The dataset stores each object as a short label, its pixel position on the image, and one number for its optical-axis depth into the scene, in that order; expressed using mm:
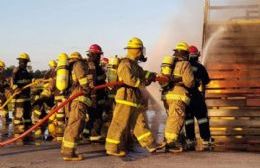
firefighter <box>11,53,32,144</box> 11281
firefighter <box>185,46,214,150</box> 9867
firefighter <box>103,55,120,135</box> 10175
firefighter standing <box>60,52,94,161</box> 8242
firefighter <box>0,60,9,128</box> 14575
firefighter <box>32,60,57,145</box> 12443
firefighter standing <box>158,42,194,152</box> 9047
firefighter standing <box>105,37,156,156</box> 8469
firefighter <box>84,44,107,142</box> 10446
